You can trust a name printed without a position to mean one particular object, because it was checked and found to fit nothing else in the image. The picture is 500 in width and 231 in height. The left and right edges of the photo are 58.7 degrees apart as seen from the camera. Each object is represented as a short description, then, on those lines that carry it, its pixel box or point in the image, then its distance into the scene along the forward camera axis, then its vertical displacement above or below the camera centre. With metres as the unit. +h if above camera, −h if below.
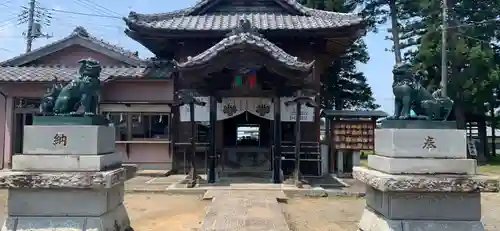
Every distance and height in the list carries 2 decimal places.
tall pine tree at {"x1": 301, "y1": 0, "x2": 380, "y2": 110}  30.59 +3.31
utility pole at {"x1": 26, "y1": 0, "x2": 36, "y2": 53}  35.51 +8.51
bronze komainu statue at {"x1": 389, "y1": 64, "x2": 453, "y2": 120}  5.77 +0.39
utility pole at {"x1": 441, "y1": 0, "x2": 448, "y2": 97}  22.30 +4.12
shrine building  13.73 +1.67
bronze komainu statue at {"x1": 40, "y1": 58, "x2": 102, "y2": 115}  5.98 +0.46
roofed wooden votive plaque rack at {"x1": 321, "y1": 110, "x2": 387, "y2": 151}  17.45 -0.04
